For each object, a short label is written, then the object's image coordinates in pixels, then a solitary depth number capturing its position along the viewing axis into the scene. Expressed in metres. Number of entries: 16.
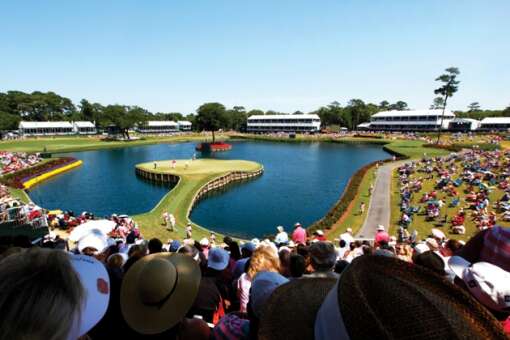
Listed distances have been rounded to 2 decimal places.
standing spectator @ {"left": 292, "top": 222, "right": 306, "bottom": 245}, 13.07
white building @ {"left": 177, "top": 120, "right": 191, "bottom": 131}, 138.00
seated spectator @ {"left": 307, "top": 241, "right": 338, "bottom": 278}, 5.60
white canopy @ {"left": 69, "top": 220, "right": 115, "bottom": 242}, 10.30
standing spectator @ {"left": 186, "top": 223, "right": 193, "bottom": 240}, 18.48
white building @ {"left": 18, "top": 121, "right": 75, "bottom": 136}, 97.12
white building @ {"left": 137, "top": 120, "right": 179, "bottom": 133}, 125.00
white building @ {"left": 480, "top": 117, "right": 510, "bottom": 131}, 98.25
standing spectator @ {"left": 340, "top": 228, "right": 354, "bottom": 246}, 11.52
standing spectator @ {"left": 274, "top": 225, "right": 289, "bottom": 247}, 12.75
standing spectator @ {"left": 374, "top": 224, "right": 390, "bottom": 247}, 11.32
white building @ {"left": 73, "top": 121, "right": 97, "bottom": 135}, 110.56
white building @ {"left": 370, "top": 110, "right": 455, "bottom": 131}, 103.59
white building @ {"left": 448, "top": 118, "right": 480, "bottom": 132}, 103.22
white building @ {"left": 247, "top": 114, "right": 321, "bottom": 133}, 124.00
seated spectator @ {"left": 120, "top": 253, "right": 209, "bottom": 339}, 3.54
